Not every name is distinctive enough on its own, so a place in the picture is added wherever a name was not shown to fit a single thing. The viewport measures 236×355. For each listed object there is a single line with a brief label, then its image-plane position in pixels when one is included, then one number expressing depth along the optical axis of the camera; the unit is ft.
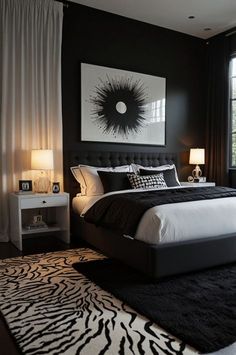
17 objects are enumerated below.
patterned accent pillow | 13.38
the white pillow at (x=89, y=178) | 13.58
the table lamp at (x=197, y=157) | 18.10
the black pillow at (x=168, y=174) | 14.69
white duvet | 8.91
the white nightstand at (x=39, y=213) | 12.36
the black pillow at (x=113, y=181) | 13.33
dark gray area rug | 6.26
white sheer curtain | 13.15
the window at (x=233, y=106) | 17.80
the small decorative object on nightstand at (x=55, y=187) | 13.53
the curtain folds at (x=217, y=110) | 17.87
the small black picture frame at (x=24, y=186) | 13.08
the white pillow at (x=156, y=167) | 15.42
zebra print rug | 5.87
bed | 8.67
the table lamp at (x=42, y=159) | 12.89
